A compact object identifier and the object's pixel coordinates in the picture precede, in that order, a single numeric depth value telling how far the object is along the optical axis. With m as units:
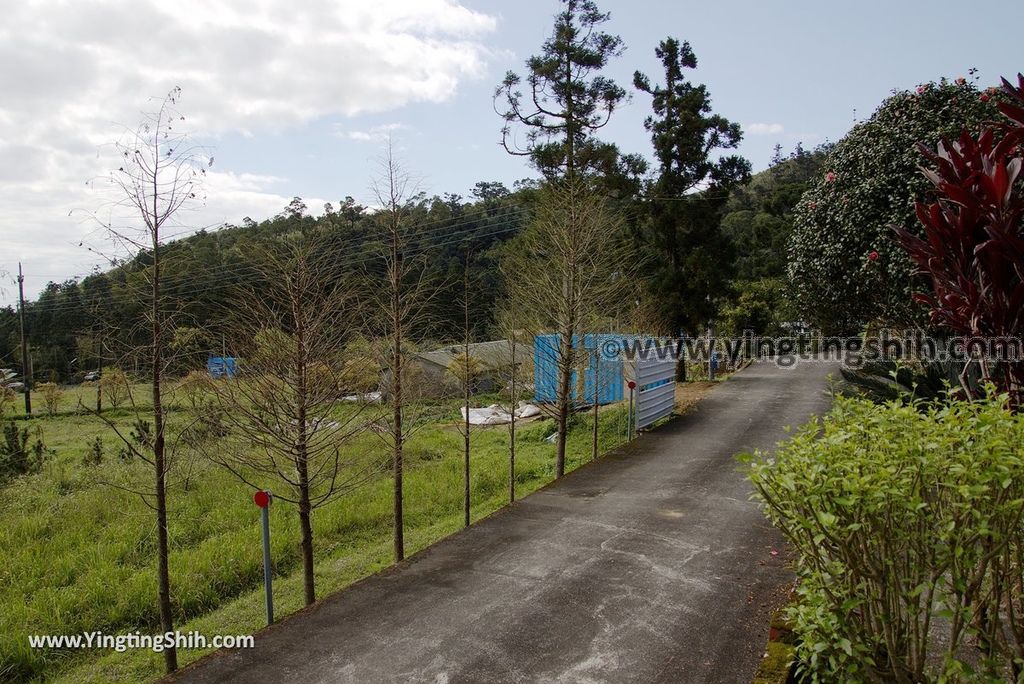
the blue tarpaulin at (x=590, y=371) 10.65
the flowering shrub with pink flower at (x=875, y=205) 8.30
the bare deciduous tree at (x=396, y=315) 6.30
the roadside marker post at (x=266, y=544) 5.00
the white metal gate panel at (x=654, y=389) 10.92
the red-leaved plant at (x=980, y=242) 4.62
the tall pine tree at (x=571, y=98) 17.72
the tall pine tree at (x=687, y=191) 17.94
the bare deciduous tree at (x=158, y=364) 4.48
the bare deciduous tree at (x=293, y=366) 5.39
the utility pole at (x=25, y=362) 20.33
